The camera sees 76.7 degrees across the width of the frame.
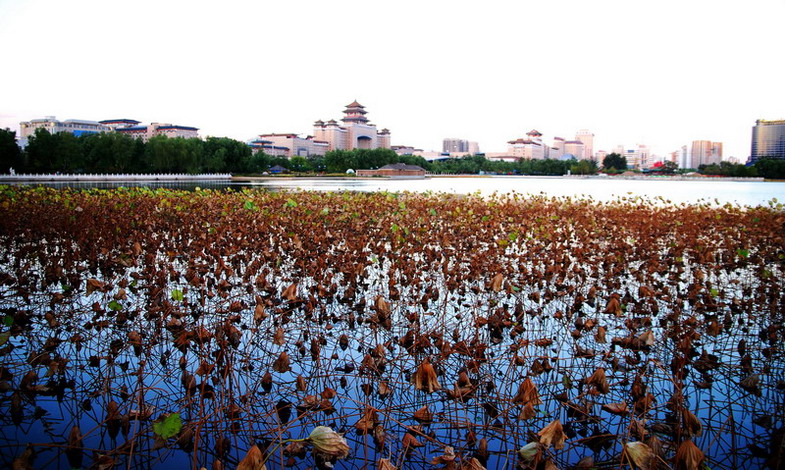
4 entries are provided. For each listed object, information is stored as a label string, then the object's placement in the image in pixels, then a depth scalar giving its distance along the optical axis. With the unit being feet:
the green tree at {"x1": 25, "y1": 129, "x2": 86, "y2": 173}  154.13
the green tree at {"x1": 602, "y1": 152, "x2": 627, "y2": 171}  363.97
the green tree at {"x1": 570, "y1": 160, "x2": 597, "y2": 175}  329.93
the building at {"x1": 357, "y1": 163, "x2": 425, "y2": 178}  233.96
